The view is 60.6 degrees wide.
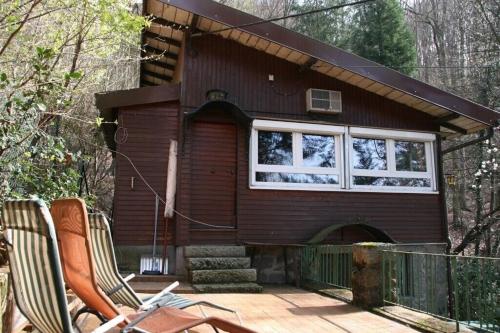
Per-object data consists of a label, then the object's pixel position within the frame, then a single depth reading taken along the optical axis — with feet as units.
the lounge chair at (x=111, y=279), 9.61
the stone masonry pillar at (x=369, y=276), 16.30
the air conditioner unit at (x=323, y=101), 28.07
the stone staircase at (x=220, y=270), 20.68
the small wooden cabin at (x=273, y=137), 24.93
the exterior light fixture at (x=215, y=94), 25.82
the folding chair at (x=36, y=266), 5.82
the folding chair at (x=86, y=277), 7.02
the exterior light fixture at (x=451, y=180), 32.94
